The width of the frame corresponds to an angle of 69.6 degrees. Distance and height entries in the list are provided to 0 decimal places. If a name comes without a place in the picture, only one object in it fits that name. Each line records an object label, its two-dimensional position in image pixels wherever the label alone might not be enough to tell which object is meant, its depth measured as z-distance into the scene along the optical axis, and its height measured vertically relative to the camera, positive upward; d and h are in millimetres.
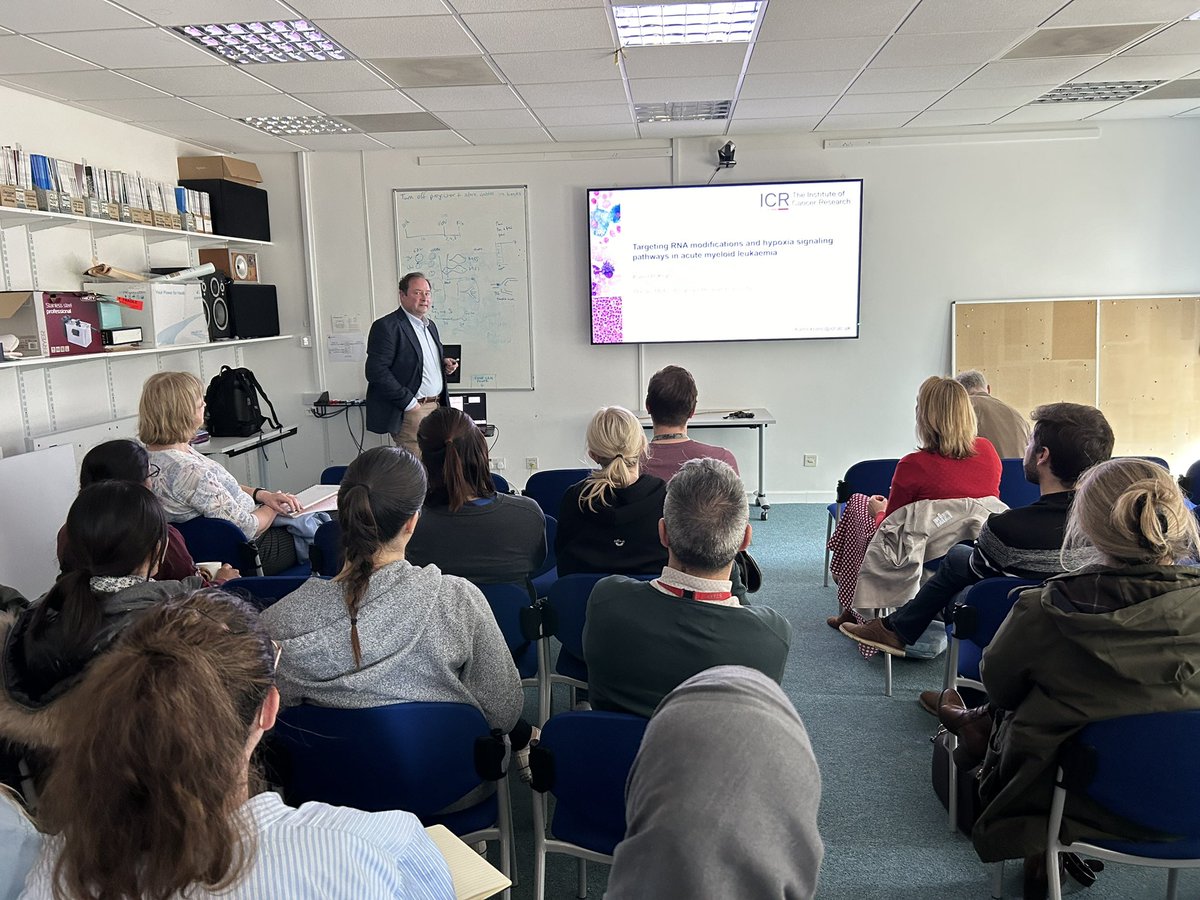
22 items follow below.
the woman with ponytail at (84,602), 1781 -615
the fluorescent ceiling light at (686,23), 3730 +1261
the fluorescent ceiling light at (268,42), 3799 +1247
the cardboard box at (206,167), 6070 +1049
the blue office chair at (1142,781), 1696 -984
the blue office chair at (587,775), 1644 -921
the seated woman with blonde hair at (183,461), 3256 -538
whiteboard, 6598 +368
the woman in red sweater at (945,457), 3316 -607
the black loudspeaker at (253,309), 6148 +56
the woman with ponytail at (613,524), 2736 -684
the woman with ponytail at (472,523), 2684 -657
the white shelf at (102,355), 4117 -186
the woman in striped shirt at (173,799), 865 -485
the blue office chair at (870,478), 4297 -872
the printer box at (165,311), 5009 +47
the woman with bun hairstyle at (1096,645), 1752 -717
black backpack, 5848 -588
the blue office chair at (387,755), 1708 -898
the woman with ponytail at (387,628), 1818 -668
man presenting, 5707 -353
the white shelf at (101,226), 4259 +539
